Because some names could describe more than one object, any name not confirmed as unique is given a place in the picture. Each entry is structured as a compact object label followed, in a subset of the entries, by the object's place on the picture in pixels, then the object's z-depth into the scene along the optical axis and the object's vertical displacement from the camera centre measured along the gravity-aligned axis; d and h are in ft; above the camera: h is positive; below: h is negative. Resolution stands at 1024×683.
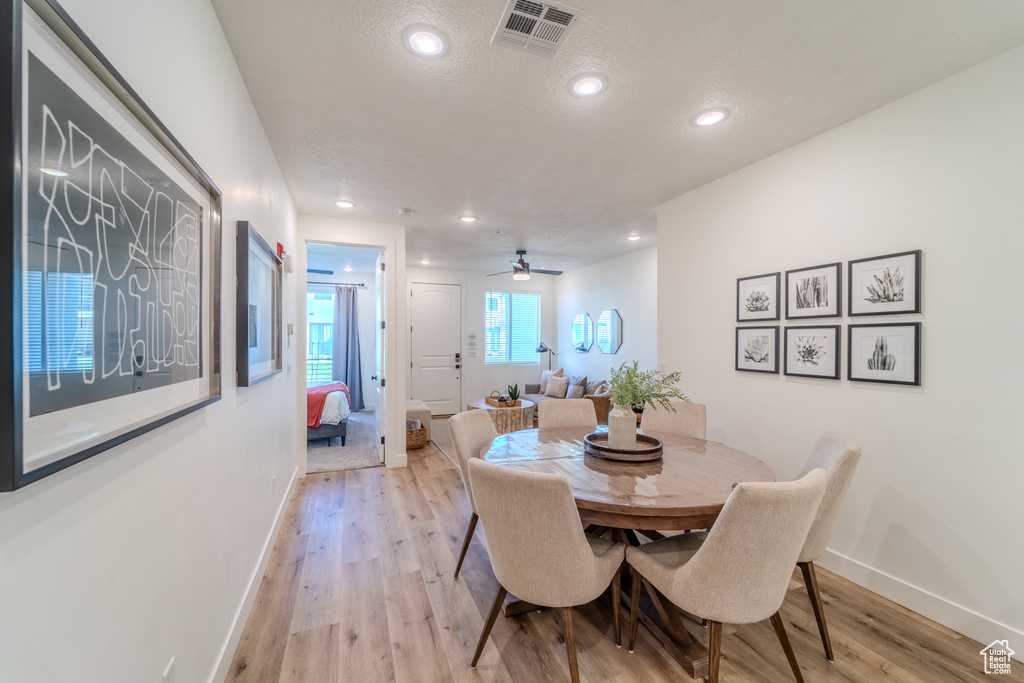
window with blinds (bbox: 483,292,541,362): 24.31 +0.61
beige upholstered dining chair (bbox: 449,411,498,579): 7.40 -1.94
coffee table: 14.92 -2.99
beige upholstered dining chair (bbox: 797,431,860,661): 5.46 -2.32
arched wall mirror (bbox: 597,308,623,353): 19.02 +0.29
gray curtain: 23.73 -0.42
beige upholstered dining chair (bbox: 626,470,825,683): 4.24 -2.43
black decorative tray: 6.59 -1.87
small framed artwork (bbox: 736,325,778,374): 8.71 -0.23
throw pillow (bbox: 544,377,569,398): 20.27 -2.47
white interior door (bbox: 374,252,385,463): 13.91 -0.91
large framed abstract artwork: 1.91 +0.48
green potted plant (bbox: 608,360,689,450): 6.88 -1.05
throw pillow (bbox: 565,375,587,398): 18.42 -2.34
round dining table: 4.99 -2.01
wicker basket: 15.85 -4.00
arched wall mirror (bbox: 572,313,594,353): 21.42 +0.25
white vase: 6.86 -1.54
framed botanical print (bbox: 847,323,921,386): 6.61 -0.23
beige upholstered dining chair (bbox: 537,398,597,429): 9.74 -1.84
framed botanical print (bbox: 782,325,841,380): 7.66 -0.24
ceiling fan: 16.36 +2.69
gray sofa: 15.51 -2.43
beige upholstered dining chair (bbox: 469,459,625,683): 4.59 -2.40
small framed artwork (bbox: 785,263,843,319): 7.61 +0.92
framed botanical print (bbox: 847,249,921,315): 6.61 +0.94
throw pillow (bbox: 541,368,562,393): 22.07 -2.09
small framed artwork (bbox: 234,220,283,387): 5.87 +0.45
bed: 15.29 -2.93
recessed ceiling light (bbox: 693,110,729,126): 7.11 +3.92
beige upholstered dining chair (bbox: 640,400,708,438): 9.05 -1.85
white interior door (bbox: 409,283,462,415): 22.70 -0.53
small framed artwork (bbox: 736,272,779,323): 8.71 +0.90
